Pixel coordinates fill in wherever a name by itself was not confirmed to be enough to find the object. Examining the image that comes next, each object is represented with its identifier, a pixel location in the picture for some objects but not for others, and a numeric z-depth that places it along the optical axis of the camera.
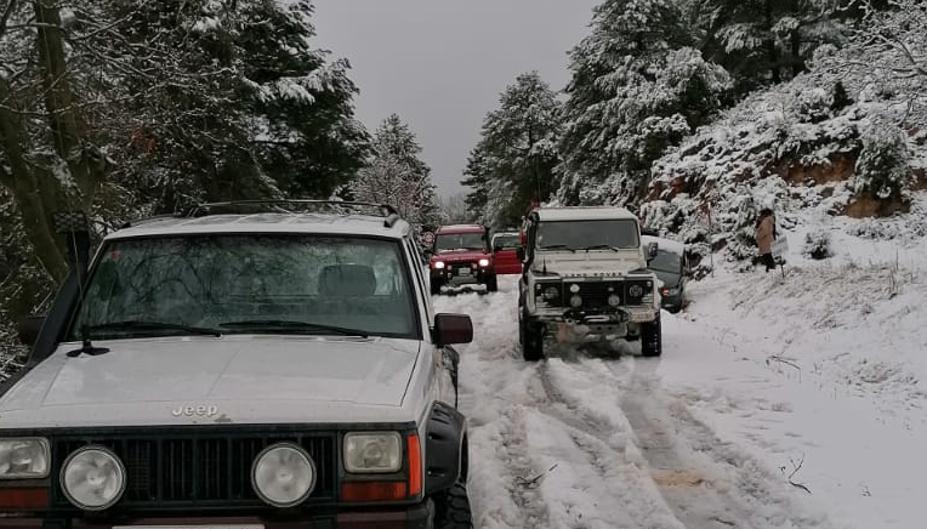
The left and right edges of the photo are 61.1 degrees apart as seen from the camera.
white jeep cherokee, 2.87
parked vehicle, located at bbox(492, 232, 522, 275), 28.27
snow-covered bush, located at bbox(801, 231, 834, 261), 18.30
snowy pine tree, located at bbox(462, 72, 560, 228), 55.97
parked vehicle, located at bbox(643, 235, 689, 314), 17.00
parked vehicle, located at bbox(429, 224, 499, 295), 21.66
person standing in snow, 17.89
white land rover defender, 10.98
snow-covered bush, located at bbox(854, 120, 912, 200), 19.20
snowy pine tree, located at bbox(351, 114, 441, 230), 58.41
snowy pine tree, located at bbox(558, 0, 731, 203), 29.56
